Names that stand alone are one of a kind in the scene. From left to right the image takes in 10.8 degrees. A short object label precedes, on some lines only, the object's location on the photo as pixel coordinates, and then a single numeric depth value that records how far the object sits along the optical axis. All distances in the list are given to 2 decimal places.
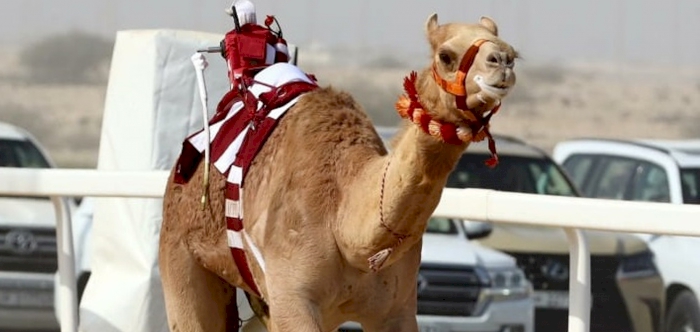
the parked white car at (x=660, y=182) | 28.30
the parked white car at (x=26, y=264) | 27.63
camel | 11.67
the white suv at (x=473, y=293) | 25.09
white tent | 17.65
